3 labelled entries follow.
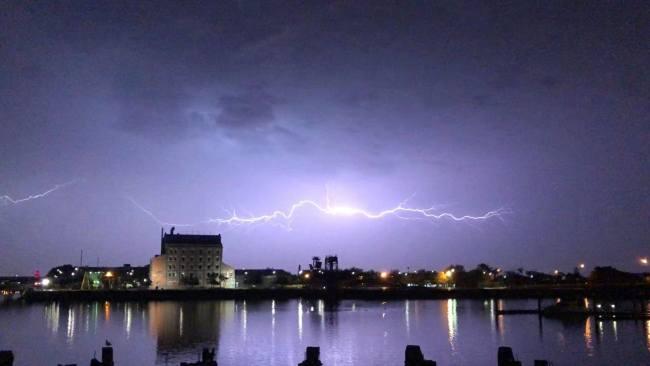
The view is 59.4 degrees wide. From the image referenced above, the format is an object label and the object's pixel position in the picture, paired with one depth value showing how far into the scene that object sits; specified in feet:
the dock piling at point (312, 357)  99.35
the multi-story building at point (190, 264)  495.41
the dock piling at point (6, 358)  98.58
